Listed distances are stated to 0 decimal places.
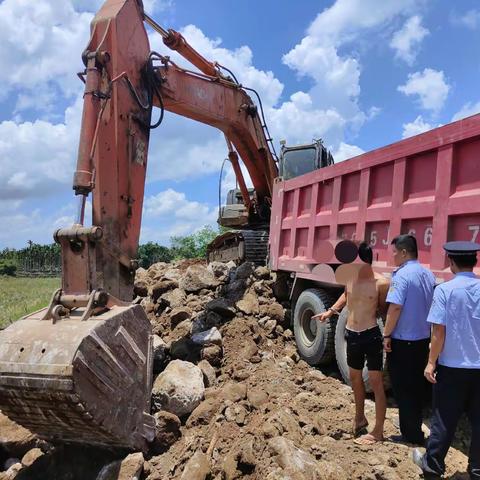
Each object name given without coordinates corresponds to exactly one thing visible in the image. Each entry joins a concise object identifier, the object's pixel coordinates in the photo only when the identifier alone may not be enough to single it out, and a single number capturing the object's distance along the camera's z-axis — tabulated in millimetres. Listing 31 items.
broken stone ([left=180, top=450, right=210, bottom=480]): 3094
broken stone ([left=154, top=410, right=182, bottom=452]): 3758
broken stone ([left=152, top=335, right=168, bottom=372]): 5078
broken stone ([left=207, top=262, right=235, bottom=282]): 7402
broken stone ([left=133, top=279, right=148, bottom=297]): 7891
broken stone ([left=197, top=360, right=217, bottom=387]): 4762
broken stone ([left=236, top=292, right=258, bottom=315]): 6176
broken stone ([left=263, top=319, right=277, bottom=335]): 6094
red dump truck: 3408
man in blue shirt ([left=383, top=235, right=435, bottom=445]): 3262
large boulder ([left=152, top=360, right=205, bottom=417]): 4098
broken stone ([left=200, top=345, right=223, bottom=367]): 5125
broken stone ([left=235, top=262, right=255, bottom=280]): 7141
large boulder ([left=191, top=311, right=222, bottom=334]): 5887
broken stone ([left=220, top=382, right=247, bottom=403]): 4130
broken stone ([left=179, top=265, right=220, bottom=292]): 7039
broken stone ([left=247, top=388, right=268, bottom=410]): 4016
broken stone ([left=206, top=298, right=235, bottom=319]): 6051
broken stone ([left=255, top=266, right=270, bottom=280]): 7113
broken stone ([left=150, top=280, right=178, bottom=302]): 7285
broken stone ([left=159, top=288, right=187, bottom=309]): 6668
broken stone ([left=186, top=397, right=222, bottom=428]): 3967
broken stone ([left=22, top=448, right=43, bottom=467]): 3638
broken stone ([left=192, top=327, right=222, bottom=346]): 5301
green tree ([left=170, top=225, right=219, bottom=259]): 42344
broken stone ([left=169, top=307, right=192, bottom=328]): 6109
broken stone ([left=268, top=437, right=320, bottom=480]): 2752
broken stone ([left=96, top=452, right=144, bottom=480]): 3295
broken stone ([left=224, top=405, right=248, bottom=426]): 3737
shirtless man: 3496
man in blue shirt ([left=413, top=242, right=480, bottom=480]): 2787
